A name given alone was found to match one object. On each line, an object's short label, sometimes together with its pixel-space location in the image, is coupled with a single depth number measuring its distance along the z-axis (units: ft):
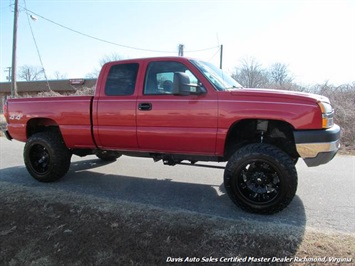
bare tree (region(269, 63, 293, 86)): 162.63
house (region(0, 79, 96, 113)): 109.50
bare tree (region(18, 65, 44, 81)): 251.80
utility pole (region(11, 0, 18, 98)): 52.60
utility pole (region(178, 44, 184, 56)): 69.06
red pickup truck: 12.02
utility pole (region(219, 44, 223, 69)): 87.72
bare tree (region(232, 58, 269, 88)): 102.27
